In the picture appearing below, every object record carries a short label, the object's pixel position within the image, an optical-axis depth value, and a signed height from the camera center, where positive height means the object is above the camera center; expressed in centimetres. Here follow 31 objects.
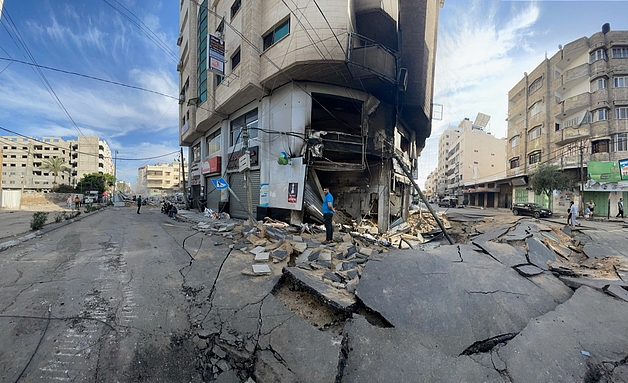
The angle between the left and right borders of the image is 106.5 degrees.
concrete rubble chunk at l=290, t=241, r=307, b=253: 601 -139
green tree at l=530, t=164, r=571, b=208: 2281 +163
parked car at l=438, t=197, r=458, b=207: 4212 -144
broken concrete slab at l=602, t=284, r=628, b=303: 364 -151
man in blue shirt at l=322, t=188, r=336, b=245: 731 -69
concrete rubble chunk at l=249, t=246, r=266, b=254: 609 -149
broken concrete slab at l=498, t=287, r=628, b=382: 240 -172
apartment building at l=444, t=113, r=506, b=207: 5038 +824
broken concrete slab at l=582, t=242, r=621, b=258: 613 -147
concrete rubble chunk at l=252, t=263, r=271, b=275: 470 -156
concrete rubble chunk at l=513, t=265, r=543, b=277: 441 -144
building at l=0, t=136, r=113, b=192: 6359 +895
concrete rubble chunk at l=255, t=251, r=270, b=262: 538 -148
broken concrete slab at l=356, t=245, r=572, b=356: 302 -157
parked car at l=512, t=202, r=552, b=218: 1923 -122
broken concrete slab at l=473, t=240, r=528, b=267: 493 -129
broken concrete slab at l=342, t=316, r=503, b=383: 235 -179
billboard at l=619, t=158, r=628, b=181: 2060 +251
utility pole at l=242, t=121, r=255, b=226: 1053 +190
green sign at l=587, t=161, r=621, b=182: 2173 +245
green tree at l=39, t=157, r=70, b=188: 4843 +551
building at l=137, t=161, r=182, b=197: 8725 +562
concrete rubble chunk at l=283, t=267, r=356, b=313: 337 -156
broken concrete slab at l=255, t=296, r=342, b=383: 248 -181
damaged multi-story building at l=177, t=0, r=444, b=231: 1038 +543
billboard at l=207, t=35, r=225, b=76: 1241 +750
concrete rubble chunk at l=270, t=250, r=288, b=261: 547 -146
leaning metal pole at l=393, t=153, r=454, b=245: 885 -10
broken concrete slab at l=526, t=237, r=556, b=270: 497 -136
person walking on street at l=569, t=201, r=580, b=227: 1193 -85
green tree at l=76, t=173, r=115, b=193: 4778 +170
